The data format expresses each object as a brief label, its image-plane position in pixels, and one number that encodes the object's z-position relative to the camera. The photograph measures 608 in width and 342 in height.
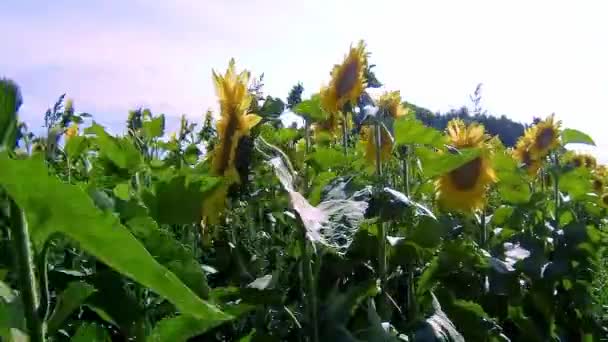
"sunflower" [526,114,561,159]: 3.32
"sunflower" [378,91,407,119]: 2.50
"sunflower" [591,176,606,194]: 6.02
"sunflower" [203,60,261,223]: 1.55
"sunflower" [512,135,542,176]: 3.40
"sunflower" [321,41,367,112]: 2.13
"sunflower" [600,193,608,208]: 5.25
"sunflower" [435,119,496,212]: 2.27
